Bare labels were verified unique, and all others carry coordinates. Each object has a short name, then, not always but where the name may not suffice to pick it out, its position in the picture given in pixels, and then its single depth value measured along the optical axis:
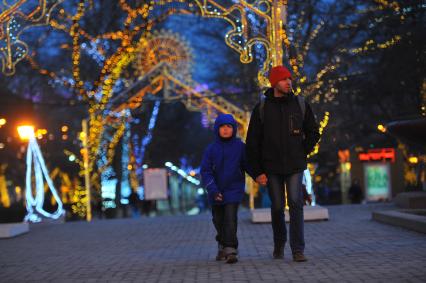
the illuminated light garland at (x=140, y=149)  43.16
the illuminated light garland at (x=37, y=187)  25.97
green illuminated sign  42.22
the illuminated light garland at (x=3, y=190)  59.19
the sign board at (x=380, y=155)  42.25
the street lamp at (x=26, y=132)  26.30
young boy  10.07
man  9.64
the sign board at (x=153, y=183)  32.34
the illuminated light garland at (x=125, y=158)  40.52
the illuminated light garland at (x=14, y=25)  18.75
